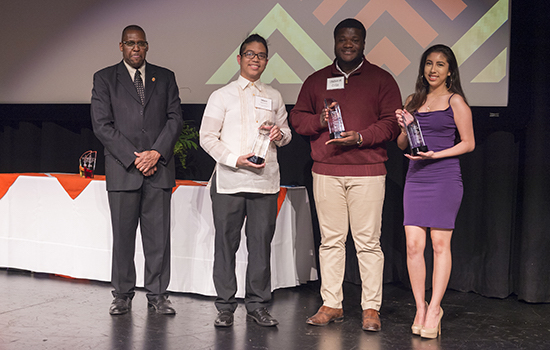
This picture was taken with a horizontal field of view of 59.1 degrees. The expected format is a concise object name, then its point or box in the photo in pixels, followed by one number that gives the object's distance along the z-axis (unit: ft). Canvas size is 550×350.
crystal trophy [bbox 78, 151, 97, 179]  11.89
